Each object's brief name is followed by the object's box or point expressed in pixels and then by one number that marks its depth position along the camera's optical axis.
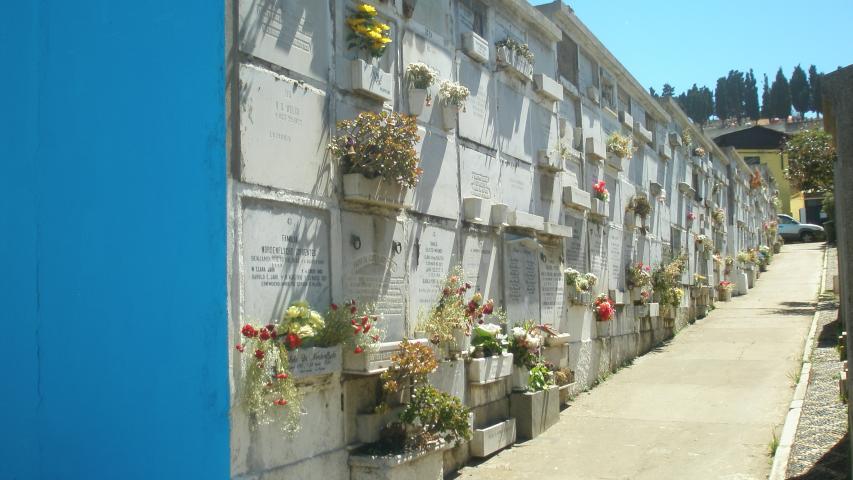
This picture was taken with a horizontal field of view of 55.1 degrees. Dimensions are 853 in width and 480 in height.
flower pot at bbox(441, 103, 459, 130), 8.17
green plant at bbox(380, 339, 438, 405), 6.43
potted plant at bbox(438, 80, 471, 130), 8.14
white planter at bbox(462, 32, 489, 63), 8.89
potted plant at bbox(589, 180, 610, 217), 12.48
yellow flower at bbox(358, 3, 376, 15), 6.79
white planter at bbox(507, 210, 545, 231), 9.36
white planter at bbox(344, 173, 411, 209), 6.41
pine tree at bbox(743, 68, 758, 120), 89.00
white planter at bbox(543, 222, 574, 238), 10.34
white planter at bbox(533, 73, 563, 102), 10.65
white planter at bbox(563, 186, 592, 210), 11.44
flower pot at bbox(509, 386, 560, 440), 8.95
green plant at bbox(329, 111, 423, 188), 6.43
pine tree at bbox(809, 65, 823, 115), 81.78
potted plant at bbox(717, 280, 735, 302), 21.84
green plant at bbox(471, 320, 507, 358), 8.34
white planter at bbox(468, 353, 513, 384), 8.05
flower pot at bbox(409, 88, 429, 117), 7.55
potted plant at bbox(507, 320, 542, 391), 9.05
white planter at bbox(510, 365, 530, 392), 9.16
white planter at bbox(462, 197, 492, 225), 8.55
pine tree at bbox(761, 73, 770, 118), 87.69
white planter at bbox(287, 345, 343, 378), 5.51
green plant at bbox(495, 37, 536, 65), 9.87
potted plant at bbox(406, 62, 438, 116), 7.56
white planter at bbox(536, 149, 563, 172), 10.67
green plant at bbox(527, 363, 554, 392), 9.40
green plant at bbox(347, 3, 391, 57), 6.75
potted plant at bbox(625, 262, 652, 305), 14.08
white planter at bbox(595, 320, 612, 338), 12.21
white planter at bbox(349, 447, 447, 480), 6.17
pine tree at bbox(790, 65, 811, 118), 85.00
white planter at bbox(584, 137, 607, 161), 12.55
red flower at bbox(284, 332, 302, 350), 5.40
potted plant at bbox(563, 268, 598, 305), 11.26
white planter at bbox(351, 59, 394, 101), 6.69
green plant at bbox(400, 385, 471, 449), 6.65
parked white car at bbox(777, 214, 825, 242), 40.27
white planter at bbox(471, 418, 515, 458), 8.05
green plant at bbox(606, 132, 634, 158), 13.50
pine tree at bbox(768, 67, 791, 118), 85.00
